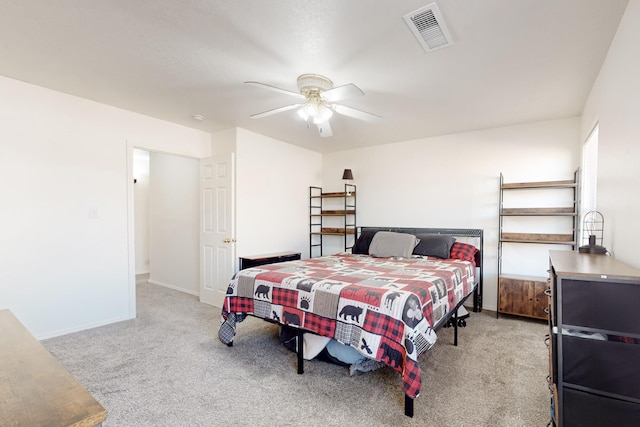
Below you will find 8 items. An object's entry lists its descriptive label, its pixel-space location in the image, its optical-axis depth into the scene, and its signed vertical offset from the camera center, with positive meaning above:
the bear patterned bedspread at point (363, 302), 2.07 -0.75
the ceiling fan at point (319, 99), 2.53 +0.91
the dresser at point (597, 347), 1.26 -0.58
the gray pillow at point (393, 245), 4.10 -0.52
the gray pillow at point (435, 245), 4.02 -0.50
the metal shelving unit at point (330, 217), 5.47 -0.20
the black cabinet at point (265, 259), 4.21 -0.74
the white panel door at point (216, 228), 4.24 -0.32
